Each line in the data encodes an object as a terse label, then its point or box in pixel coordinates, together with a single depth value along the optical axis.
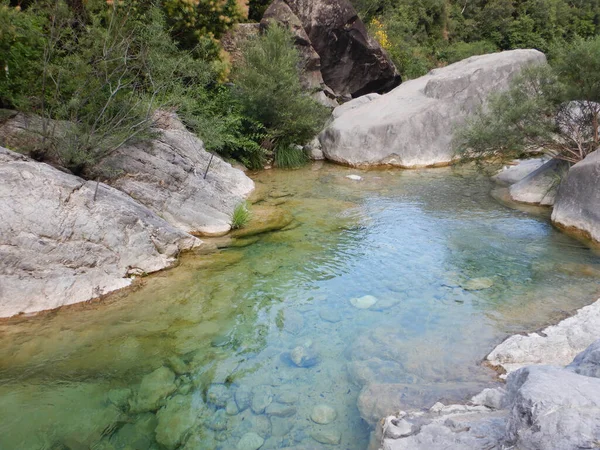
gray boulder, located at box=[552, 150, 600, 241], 8.23
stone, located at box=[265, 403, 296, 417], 4.28
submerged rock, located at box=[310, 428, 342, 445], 3.93
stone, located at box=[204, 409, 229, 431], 4.12
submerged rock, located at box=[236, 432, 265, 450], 3.89
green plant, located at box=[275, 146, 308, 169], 15.77
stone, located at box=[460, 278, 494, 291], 6.61
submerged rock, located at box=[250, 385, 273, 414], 4.36
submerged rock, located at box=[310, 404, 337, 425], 4.17
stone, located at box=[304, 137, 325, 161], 17.41
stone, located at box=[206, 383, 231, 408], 4.44
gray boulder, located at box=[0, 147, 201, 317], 5.92
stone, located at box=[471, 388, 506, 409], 3.61
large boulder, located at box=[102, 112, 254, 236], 8.62
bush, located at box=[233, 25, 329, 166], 14.26
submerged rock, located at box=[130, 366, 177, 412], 4.39
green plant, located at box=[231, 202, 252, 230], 9.19
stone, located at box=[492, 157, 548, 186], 12.39
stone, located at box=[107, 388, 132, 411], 4.38
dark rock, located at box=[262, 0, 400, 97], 19.42
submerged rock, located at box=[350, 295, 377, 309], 6.24
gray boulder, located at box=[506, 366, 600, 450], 2.16
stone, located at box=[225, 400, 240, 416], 4.30
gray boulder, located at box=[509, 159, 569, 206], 10.52
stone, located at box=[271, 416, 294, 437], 4.05
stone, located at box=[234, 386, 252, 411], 4.40
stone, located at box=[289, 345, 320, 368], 5.04
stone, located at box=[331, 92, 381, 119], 18.95
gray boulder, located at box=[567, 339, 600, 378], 2.94
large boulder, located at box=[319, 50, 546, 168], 15.60
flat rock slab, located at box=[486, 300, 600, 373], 4.67
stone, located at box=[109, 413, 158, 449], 3.93
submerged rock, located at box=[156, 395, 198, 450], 3.98
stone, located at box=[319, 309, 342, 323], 5.91
